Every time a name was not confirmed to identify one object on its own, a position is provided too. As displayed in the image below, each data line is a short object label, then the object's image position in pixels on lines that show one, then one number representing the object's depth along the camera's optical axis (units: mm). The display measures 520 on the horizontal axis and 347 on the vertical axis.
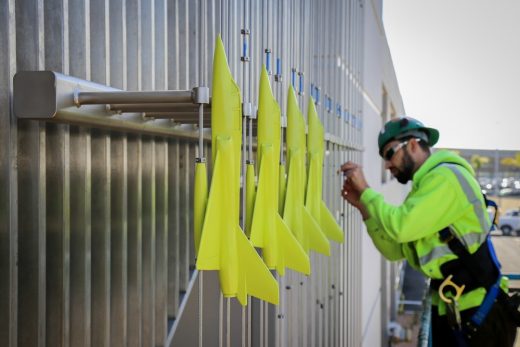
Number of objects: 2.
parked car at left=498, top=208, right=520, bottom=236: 21547
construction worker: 2916
